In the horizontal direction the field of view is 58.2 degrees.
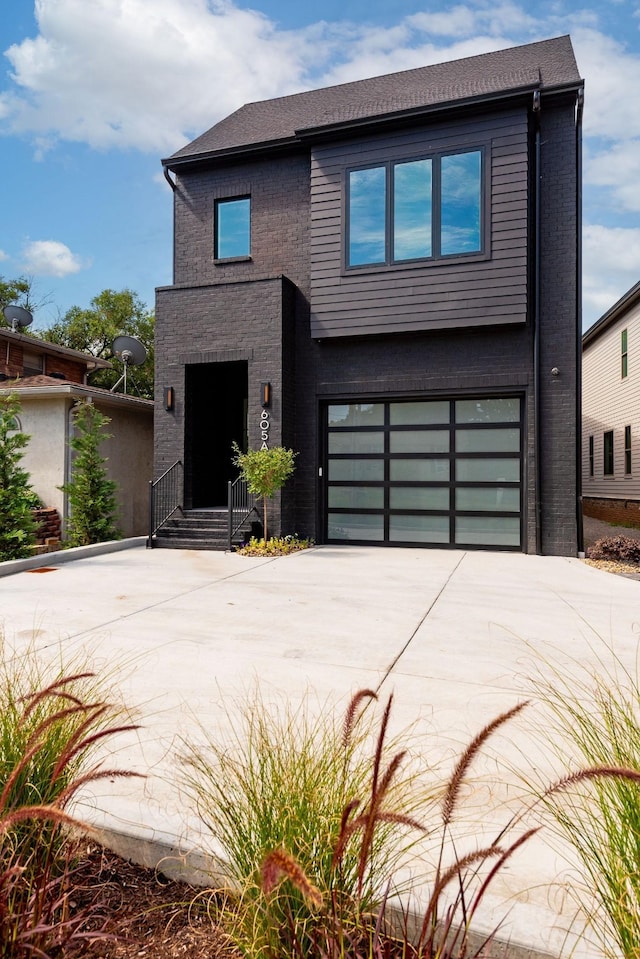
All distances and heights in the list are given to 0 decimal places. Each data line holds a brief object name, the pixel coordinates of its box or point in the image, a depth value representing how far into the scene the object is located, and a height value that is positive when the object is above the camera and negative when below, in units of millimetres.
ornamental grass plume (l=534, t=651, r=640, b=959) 1145 -780
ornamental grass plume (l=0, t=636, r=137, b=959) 1160 -841
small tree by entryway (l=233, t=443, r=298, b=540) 8797 +336
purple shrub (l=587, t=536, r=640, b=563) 7999 -782
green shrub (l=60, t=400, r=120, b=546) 9359 -25
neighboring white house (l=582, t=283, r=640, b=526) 15688 +2479
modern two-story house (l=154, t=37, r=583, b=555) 8789 +3048
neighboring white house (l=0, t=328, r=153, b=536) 10266 +953
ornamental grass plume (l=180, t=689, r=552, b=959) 1110 -833
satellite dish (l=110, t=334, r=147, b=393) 12907 +3194
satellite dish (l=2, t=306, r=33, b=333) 17062 +5157
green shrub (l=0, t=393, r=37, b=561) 7586 -138
